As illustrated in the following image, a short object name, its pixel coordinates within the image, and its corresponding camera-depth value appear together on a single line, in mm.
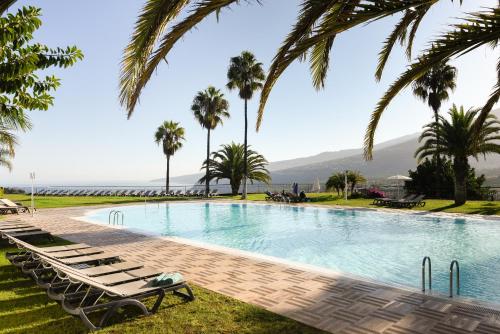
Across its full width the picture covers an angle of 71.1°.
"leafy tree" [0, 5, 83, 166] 3910
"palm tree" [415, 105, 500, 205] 20188
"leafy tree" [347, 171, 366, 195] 28297
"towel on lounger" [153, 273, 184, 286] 5109
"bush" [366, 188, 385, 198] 25345
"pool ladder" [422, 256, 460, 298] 5898
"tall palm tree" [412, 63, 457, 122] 25656
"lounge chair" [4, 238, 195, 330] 4453
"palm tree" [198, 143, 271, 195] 34531
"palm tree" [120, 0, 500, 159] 3891
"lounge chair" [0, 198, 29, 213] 18686
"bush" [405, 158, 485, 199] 25109
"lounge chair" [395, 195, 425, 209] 21206
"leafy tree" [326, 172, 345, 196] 28875
